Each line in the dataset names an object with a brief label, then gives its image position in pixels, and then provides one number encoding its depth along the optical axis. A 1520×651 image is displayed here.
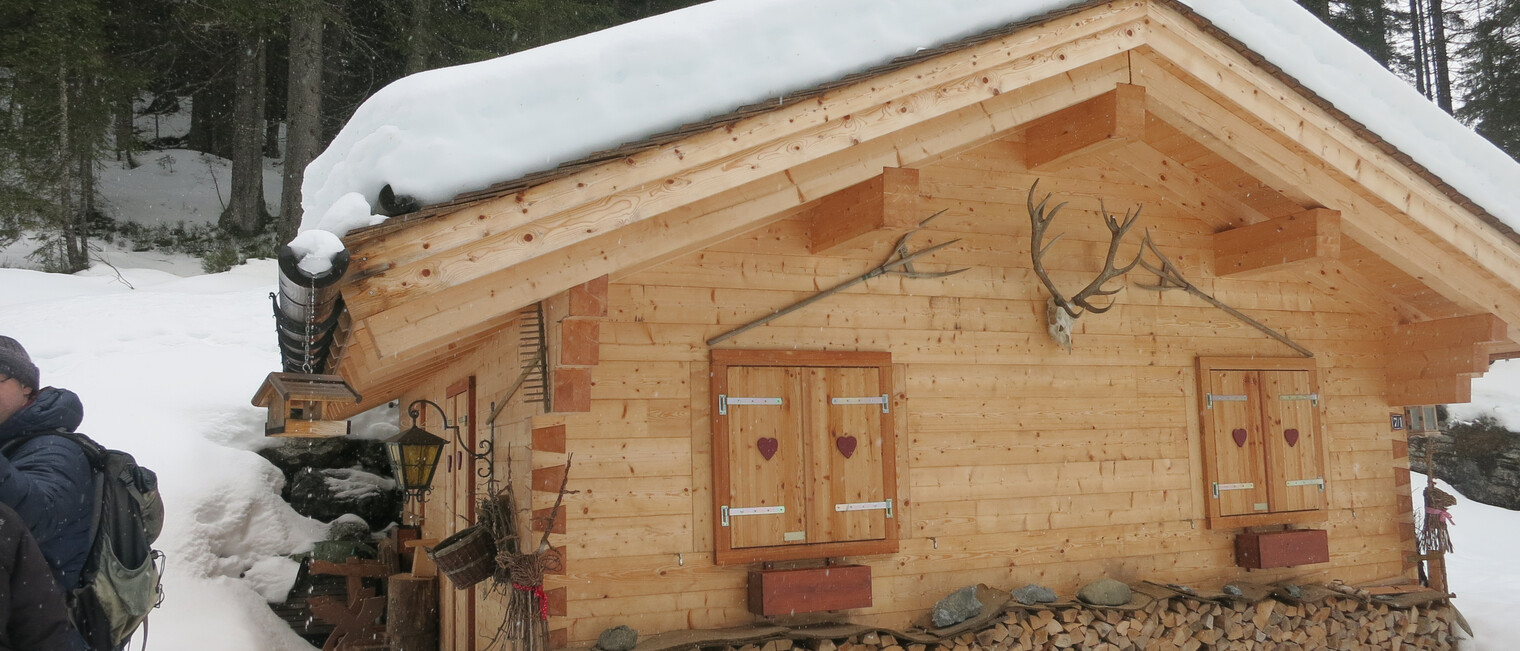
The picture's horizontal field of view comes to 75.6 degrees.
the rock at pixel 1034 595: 5.57
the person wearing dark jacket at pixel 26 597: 2.49
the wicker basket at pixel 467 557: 4.67
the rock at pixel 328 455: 9.13
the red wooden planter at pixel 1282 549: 6.18
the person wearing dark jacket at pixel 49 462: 2.79
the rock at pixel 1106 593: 5.70
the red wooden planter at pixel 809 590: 4.93
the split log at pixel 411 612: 6.97
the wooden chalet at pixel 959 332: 4.34
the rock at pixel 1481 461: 13.62
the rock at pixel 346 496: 8.85
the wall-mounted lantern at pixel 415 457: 5.42
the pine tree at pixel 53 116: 13.36
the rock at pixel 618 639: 4.70
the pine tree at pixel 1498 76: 17.11
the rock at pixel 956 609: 5.34
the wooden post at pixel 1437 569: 6.94
